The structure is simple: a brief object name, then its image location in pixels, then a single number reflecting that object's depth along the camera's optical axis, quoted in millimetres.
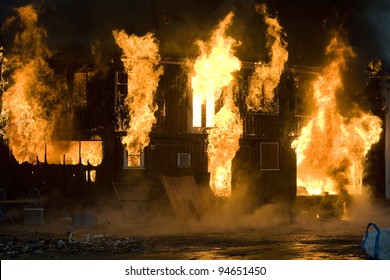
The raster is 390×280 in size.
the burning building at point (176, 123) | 29656
